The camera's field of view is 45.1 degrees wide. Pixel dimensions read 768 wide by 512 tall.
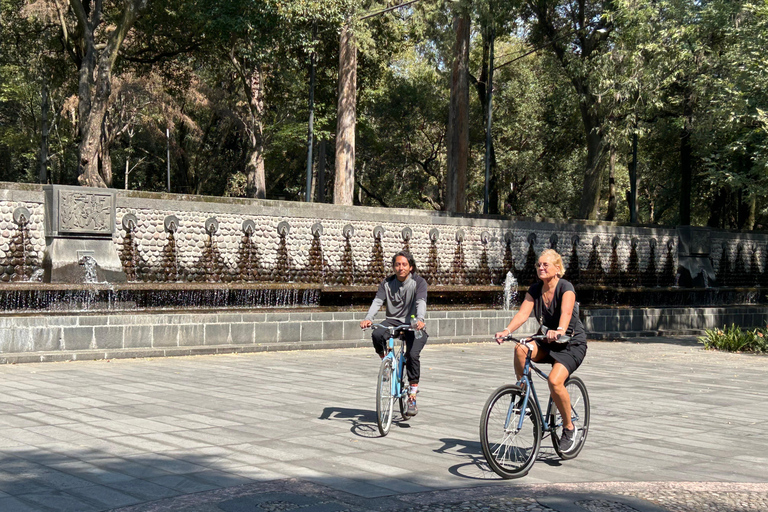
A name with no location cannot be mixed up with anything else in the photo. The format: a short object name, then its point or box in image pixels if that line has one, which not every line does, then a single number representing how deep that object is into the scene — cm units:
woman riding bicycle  727
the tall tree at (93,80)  2578
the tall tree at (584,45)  3047
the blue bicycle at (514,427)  680
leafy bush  1978
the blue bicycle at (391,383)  852
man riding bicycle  924
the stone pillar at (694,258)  3097
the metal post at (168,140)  4428
